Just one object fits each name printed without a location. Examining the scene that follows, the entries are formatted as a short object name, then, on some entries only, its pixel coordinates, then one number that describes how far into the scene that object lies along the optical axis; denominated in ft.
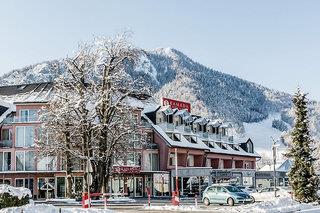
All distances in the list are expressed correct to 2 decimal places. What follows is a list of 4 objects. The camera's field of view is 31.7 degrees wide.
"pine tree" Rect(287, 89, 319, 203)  133.49
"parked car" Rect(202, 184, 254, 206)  131.64
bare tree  161.07
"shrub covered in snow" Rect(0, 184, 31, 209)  77.77
